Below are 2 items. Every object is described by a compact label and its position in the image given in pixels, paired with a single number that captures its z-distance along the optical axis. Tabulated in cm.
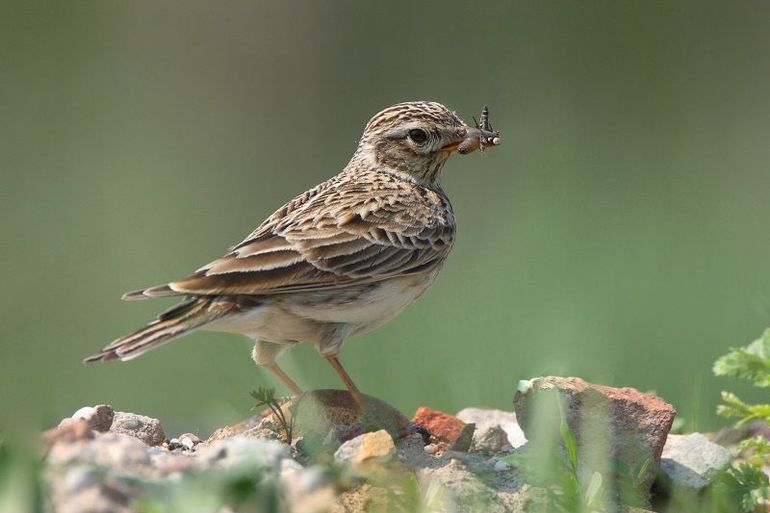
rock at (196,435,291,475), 699
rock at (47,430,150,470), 705
